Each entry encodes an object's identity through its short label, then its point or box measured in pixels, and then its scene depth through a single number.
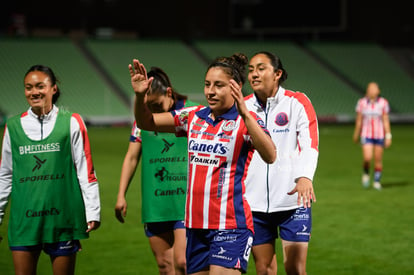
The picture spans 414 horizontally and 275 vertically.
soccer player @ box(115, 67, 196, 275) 10.70
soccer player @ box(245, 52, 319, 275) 9.87
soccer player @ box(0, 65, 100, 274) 8.55
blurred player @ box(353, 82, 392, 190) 26.44
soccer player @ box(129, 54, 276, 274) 8.09
